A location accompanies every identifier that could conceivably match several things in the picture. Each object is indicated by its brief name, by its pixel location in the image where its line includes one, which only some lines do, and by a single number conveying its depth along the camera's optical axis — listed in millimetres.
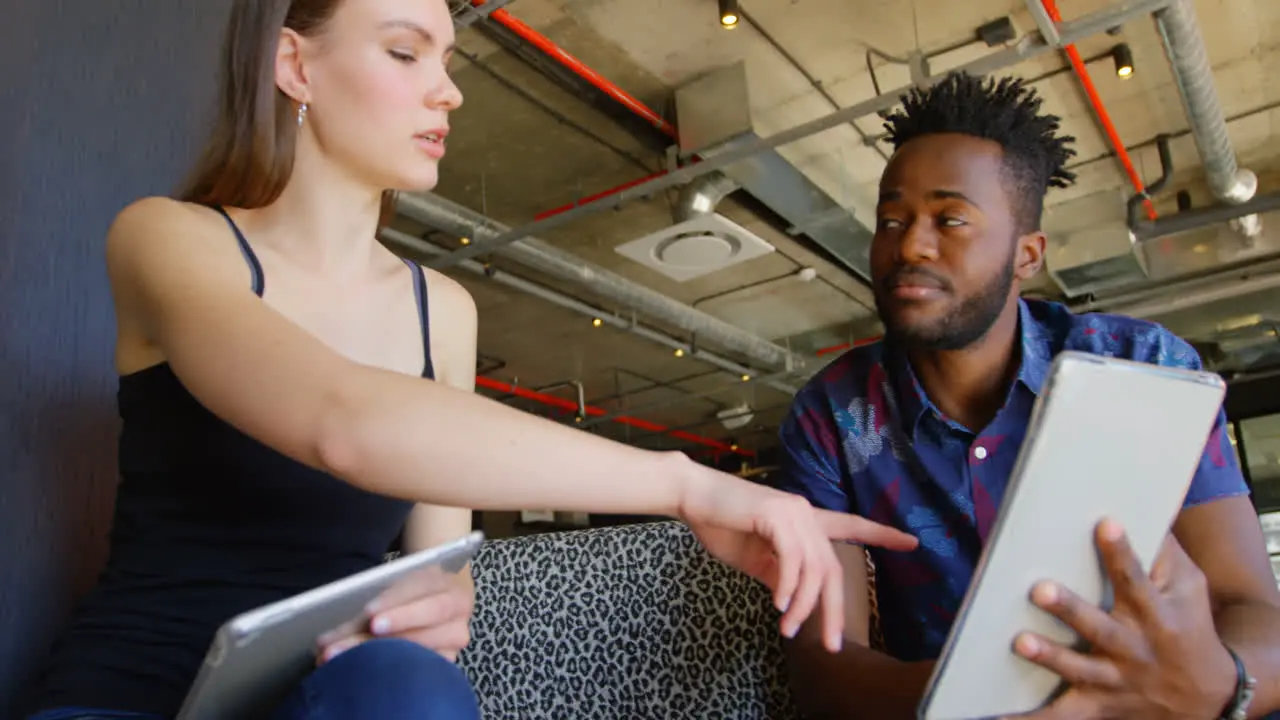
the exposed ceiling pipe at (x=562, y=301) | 5727
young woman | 634
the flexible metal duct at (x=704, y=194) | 5070
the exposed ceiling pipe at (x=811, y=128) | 3635
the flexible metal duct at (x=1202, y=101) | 3902
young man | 1047
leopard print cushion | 1489
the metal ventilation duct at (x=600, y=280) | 5129
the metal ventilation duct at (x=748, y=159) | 4727
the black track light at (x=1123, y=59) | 4711
